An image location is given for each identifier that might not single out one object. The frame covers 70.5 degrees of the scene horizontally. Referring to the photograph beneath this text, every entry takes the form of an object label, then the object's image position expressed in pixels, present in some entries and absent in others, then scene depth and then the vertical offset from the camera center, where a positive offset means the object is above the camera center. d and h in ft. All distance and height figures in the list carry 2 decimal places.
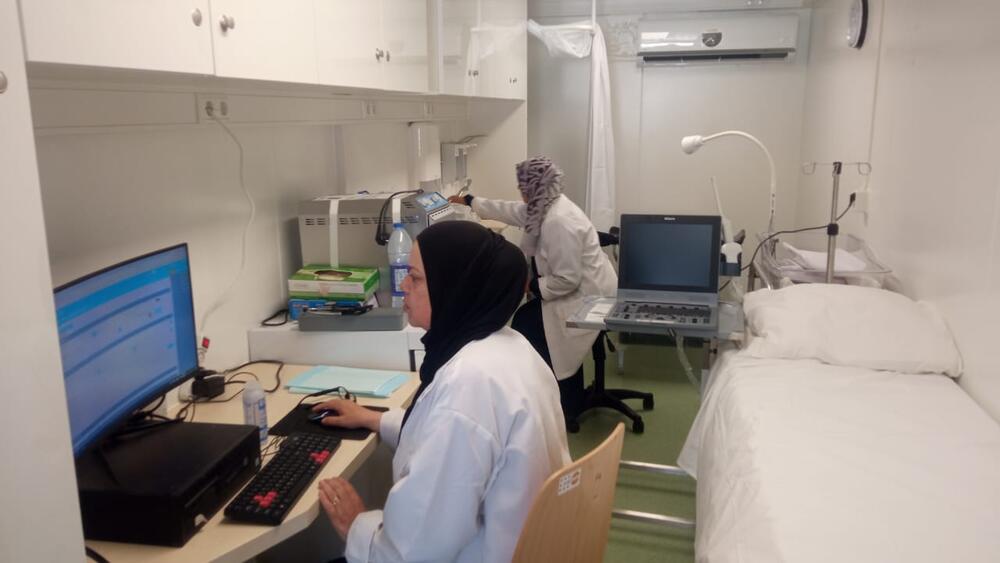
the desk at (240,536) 3.94 -2.12
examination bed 4.46 -2.21
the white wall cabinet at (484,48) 9.19 +1.83
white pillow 7.02 -1.72
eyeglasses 6.25 -1.98
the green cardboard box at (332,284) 7.32 -1.20
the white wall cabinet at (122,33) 3.09 +0.67
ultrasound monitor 8.48 -1.06
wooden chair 3.98 -2.04
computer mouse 5.71 -1.98
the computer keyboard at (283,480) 4.29 -2.04
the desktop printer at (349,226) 7.73 -0.64
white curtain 14.47 +1.18
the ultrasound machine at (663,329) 7.66 -1.78
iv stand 8.23 -0.81
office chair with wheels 11.19 -3.80
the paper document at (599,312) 8.13 -1.72
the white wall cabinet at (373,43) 5.81 +1.15
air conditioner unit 14.44 +2.61
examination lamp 9.45 +0.29
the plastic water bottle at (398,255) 7.43 -0.93
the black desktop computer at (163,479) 4.00 -1.81
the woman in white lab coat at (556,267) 10.33 -1.50
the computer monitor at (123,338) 4.05 -1.08
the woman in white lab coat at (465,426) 4.15 -1.56
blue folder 6.43 -1.97
